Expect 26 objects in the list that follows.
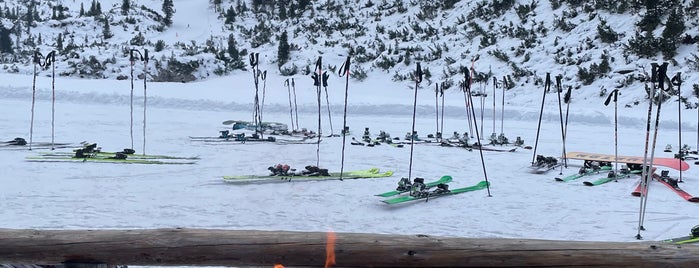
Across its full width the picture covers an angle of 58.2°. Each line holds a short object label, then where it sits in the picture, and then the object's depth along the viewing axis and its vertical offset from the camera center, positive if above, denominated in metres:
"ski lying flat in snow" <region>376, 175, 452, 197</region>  8.06 -0.77
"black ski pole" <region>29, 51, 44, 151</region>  11.21 +1.06
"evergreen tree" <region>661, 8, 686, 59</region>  22.39 +3.80
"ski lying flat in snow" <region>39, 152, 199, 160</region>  11.01 -0.64
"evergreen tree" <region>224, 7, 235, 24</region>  38.59 +6.60
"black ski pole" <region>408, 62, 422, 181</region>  8.19 +0.72
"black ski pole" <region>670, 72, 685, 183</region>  8.58 +0.80
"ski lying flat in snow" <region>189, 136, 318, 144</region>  13.74 -0.38
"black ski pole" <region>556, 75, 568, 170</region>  10.69 -0.47
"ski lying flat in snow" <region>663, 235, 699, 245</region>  5.75 -0.95
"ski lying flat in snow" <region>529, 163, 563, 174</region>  10.58 -0.62
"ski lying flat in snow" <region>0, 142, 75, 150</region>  11.74 -0.56
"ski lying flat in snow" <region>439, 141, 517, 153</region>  13.35 -0.35
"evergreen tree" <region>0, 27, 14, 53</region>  34.72 +4.10
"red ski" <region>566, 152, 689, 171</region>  10.24 -0.42
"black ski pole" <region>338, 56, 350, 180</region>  8.86 +0.86
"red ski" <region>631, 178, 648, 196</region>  8.46 -0.76
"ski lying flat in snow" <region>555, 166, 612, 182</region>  9.67 -0.65
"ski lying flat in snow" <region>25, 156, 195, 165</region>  10.44 -0.69
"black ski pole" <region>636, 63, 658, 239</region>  5.91 +0.33
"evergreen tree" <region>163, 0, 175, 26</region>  39.08 +7.01
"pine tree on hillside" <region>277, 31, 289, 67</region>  30.19 +3.48
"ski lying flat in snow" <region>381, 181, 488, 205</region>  7.75 -0.86
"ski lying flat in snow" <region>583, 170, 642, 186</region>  9.23 -0.68
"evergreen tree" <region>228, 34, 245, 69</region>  30.30 +3.38
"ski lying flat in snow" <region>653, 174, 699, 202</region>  7.99 -0.74
